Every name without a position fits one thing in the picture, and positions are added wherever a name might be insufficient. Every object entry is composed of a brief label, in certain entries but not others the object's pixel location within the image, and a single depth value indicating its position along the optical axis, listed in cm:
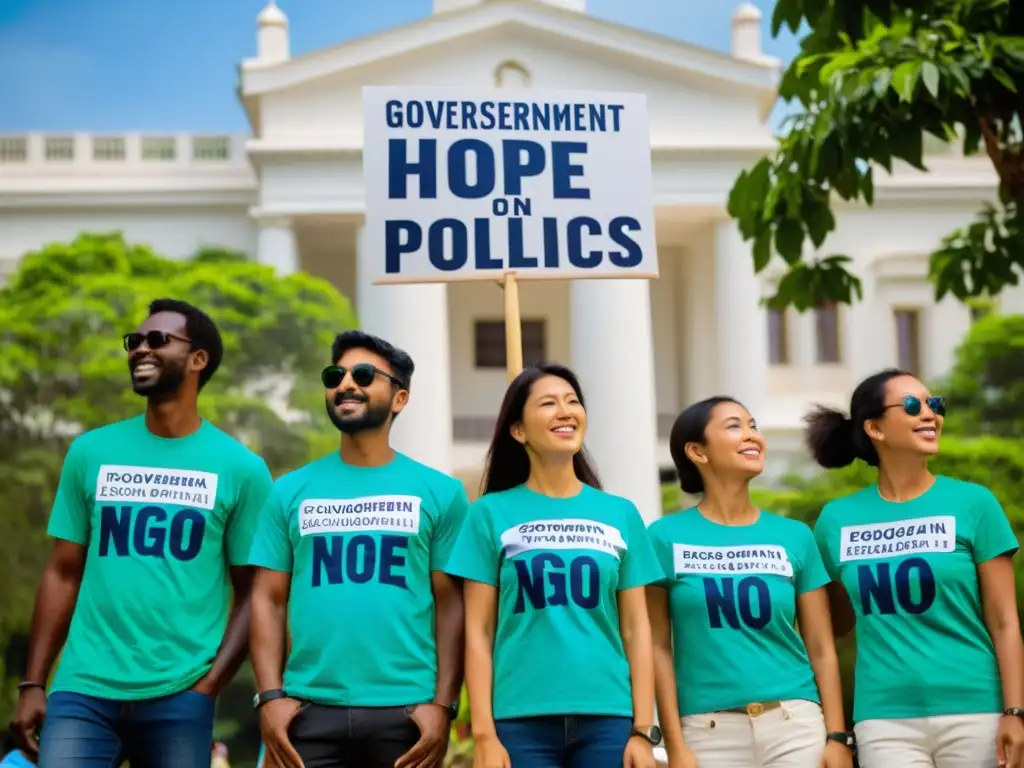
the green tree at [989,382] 2205
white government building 2684
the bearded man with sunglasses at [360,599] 424
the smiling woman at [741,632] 447
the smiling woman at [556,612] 421
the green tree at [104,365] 2036
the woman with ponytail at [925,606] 452
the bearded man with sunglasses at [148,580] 439
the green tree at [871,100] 596
